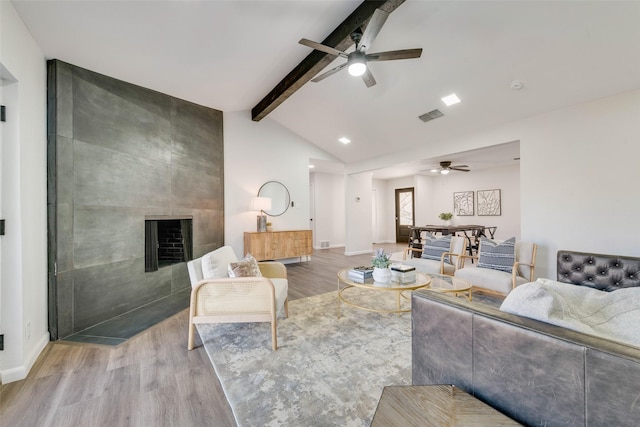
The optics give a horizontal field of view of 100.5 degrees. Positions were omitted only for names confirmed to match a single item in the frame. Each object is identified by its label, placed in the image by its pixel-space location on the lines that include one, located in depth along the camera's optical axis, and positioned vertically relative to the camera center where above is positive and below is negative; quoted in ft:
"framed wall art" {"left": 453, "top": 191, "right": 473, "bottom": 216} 26.32 +1.05
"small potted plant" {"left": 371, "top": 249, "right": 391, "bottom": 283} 8.89 -1.83
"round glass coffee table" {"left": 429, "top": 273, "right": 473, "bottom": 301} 8.30 -2.39
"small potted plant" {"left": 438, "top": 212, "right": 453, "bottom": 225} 21.05 -0.27
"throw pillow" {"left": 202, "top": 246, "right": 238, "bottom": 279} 7.93 -1.55
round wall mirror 18.24 +1.35
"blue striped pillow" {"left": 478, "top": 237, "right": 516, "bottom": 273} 11.08 -1.79
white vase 8.87 -2.04
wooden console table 16.62 -1.94
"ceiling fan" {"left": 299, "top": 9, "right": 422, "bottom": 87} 7.39 +5.10
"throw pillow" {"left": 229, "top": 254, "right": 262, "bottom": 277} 8.05 -1.67
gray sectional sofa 2.48 -1.73
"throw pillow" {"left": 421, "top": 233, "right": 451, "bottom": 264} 13.51 -1.74
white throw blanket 3.38 -1.78
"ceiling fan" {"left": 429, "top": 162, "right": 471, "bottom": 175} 21.50 +3.95
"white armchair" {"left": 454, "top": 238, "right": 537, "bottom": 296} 10.19 -2.45
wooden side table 2.92 -2.30
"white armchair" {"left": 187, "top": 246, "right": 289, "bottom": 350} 7.34 -2.45
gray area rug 5.10 -3.72
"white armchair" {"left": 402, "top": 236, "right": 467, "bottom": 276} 12.72 -2.32
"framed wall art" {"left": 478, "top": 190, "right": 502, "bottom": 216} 24.68 +1.02
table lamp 16.65 +0.70
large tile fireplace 8.13 +1.09
